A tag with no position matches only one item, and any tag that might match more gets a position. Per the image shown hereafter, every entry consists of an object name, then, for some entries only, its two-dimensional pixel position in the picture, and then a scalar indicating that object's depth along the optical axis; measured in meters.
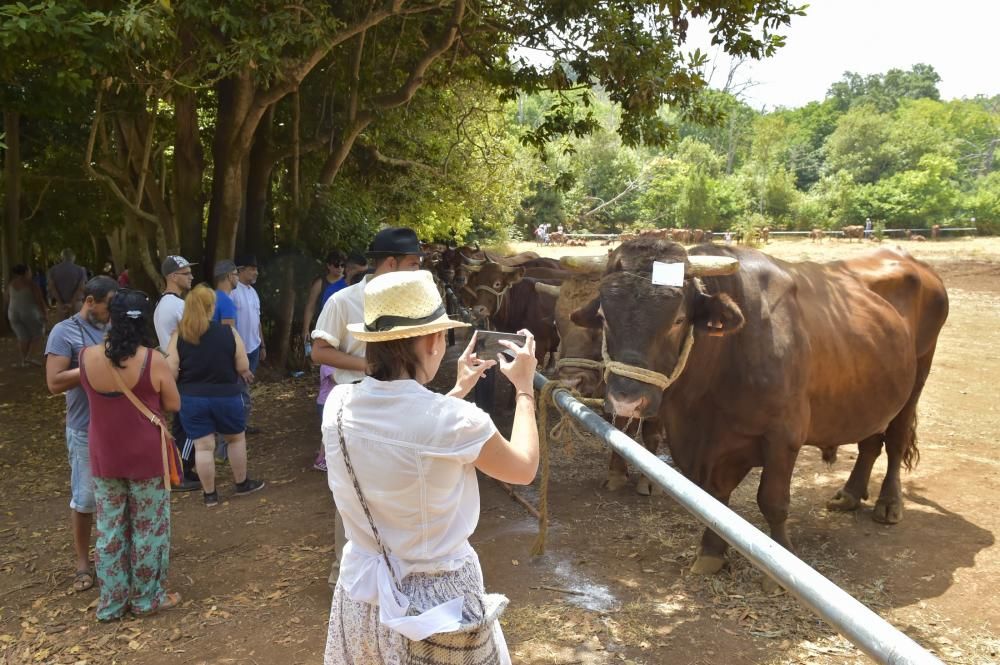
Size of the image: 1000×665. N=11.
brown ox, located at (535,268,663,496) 4.61
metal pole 1.47
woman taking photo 2.08
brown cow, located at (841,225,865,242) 39.06
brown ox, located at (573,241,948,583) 4.11
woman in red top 4.47
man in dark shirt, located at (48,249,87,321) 13.41
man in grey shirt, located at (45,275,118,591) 4.82
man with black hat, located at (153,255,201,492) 6.38
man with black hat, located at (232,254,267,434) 8.27
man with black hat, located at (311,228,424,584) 4.52
